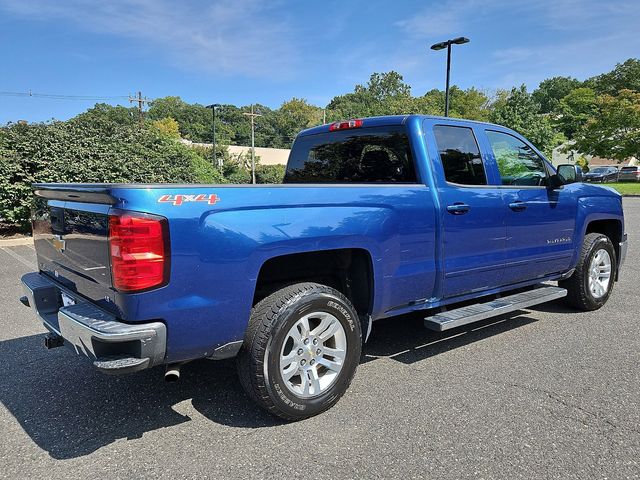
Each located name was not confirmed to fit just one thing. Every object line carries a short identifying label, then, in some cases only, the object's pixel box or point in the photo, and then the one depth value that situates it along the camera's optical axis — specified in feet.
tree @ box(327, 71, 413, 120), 342.89
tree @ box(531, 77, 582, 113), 320.70
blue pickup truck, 8.39
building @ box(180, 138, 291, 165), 219.20
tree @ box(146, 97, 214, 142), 333.62
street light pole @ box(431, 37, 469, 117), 66.28
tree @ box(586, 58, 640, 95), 201.75
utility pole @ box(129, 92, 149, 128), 147.13
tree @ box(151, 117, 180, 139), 239.38
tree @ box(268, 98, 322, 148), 340.18
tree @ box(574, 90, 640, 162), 118.52
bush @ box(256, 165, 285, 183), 150.55
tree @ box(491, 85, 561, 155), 139.82
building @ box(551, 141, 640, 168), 158.24
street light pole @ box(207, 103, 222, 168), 139.74
